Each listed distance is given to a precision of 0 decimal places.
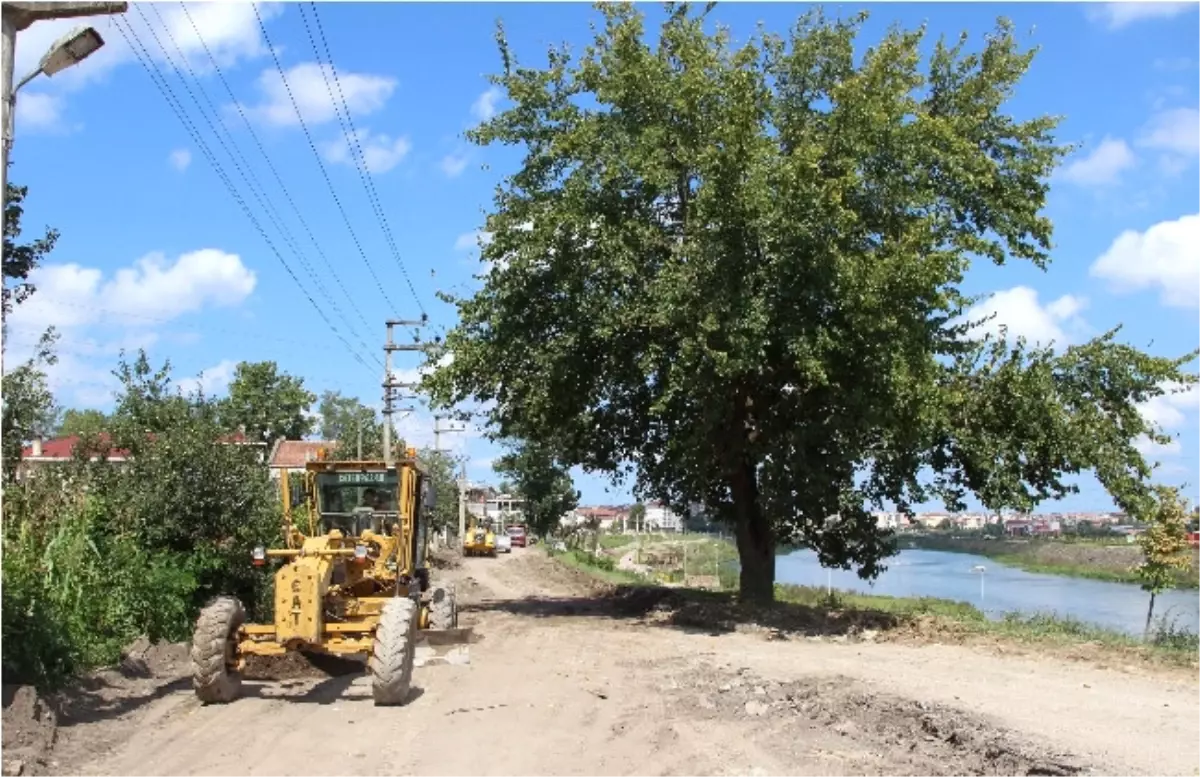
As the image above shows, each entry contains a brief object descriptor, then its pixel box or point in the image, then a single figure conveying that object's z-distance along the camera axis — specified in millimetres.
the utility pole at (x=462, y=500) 81131
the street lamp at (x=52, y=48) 8648
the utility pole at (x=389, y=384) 40744
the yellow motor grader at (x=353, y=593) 12484
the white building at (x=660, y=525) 172212
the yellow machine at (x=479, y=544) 72000
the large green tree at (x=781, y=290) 19734
